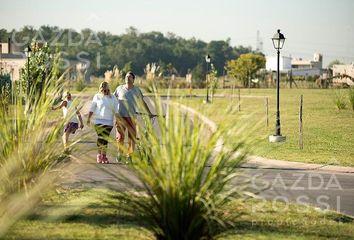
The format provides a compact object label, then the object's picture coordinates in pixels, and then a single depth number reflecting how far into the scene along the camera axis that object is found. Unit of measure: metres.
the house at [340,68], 89.31
